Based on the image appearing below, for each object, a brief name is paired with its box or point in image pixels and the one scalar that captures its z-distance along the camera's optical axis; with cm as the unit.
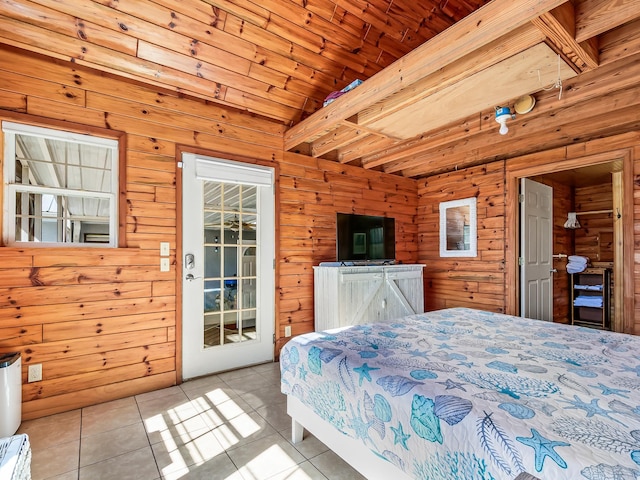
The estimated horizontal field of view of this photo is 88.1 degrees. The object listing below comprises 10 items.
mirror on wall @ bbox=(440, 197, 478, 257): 436
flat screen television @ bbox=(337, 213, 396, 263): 388
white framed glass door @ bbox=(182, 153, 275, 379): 302
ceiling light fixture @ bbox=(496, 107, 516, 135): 263
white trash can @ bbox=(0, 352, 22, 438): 202
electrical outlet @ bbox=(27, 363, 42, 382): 233
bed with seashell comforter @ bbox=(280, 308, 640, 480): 89
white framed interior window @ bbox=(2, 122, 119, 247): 235
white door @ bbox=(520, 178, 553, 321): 389
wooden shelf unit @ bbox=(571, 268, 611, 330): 463
